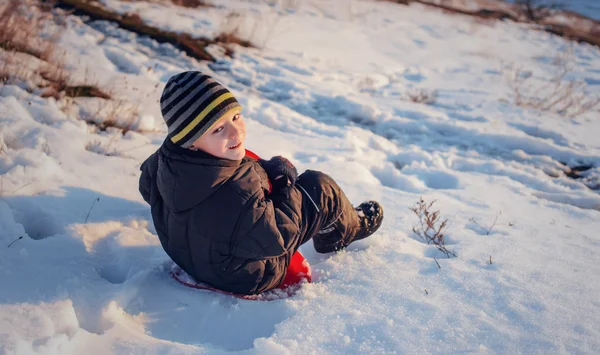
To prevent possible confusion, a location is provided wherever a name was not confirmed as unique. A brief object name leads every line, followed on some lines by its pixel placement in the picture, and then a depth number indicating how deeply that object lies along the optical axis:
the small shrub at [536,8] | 14.54
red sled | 2.07
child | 1.82
